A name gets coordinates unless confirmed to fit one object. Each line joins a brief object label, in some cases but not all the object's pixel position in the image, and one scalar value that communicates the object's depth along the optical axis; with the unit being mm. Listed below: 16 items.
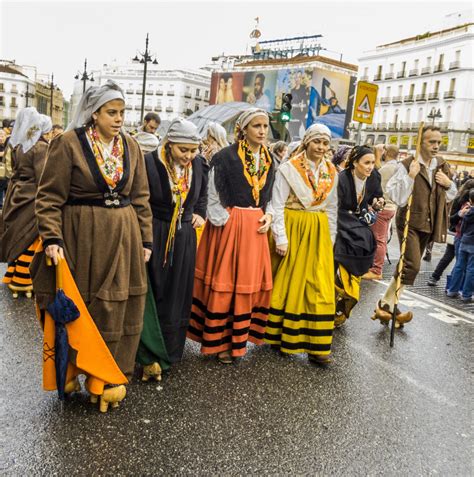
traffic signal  14250
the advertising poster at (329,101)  64875
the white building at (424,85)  58438
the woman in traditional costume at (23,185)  5457
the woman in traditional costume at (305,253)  4688
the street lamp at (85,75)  31078
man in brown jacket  5602
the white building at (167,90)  99500
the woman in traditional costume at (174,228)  4016
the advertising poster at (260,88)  71425
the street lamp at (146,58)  24609
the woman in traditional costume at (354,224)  5301
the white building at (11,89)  100688
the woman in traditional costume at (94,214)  3324
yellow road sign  9180
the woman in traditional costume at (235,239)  4496
